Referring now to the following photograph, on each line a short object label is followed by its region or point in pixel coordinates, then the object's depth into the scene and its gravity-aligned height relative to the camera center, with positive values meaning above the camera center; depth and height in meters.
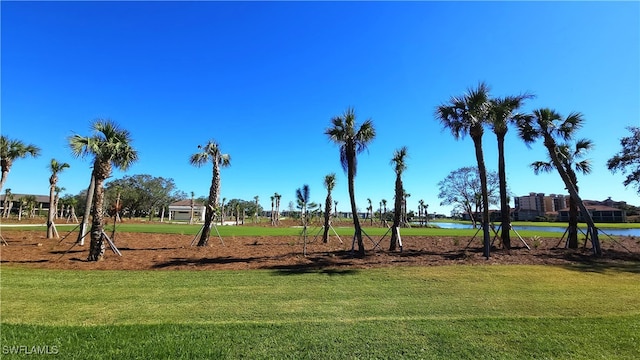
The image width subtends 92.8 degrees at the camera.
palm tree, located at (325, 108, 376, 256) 14.26 +3.35
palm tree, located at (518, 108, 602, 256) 15.80 +4.36
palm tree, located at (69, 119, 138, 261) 12.01 +2.18
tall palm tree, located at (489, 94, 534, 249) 14.12 +4.24
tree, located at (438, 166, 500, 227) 52.26 +2.58
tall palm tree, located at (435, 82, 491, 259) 13.20 +4.18
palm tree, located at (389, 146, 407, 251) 15.48 +1.32
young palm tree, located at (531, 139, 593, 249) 16.83 +2.75
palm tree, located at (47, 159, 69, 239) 20.39 +1.65
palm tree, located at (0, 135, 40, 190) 17.83 +3.18
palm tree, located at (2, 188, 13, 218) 55.62 +2.01
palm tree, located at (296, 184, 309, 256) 19.08 +1.01
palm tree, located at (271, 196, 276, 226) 61.97 +0.98
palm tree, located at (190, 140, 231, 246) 18.27 +2.77
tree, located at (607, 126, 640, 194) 19.80 +3.54
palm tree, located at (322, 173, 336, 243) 21.42 +0.73
